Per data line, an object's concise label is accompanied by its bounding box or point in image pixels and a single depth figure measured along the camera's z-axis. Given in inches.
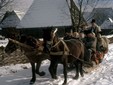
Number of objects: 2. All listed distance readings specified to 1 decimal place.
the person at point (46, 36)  282.0
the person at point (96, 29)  396.1
